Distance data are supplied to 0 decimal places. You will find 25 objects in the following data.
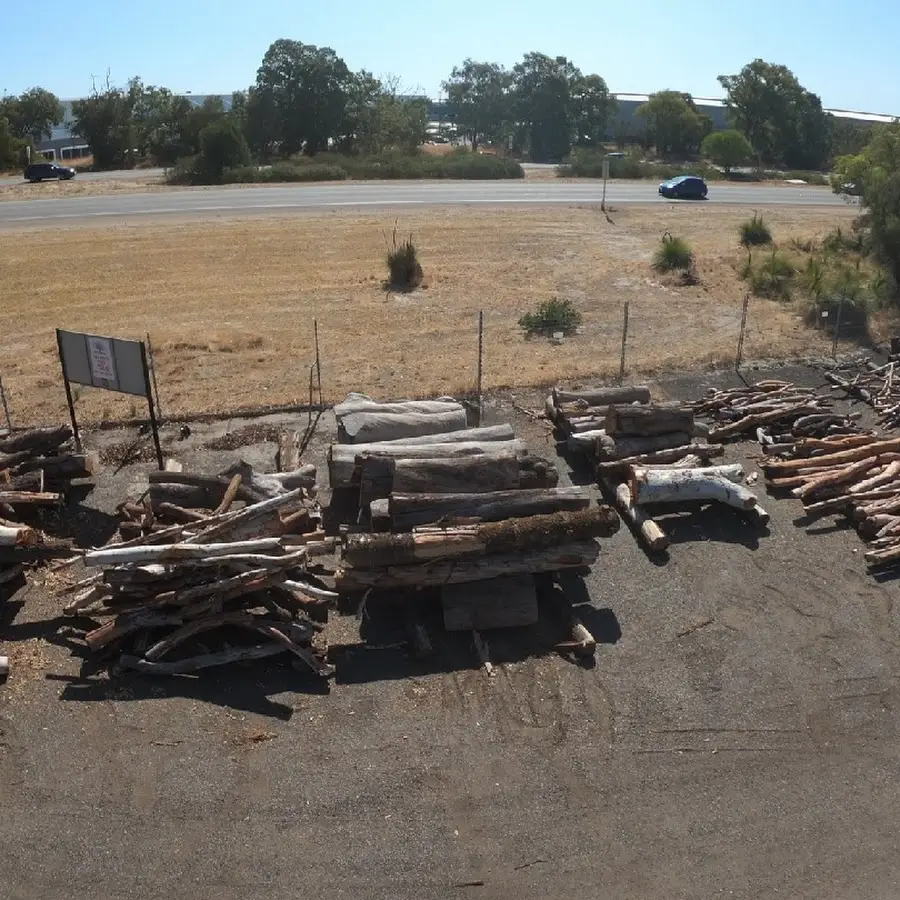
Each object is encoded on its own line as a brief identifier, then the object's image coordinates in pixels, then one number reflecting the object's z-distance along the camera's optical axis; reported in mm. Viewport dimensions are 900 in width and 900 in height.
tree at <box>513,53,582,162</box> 77500
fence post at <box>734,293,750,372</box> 18859
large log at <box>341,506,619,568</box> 10273
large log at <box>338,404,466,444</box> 13594
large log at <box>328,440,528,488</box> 12500
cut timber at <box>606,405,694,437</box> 14062
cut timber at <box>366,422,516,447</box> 13438
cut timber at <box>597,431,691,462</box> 13891
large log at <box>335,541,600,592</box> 10367
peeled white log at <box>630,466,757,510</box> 12648
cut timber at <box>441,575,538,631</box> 10219
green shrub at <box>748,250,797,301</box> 25297
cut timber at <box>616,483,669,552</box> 11883
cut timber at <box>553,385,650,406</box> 15758
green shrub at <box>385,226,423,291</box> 25922
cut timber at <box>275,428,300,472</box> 13477
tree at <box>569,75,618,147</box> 78000
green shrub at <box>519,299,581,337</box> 22003
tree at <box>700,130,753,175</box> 55750
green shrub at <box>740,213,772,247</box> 32625
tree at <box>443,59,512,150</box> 89062
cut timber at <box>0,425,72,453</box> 12945
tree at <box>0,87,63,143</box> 66375
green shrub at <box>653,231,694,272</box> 27906
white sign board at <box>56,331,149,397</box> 13484
